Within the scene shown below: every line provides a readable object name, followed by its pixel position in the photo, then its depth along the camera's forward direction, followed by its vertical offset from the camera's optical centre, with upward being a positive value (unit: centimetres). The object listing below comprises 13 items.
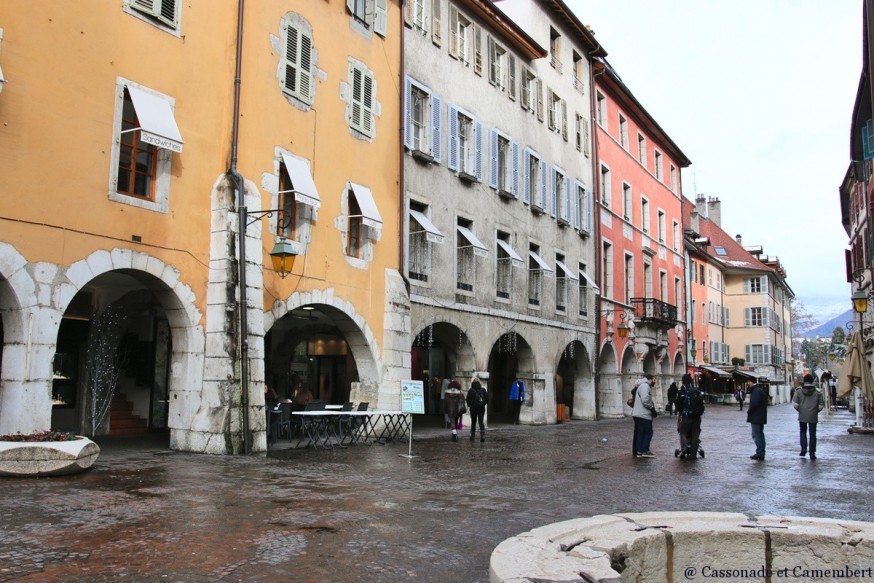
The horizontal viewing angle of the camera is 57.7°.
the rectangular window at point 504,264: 2380 +361
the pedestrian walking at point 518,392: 2497 -29
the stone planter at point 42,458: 979 -102
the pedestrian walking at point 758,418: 1514 -61
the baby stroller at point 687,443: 1539 -112
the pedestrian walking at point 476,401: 1825 -43
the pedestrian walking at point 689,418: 1522 -64
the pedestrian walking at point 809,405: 1543 -37
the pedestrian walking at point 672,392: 2193 -19
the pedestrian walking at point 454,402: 1959 -50
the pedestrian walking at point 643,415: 1481 -58
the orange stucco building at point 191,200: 1152 +313
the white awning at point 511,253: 2367 +387
